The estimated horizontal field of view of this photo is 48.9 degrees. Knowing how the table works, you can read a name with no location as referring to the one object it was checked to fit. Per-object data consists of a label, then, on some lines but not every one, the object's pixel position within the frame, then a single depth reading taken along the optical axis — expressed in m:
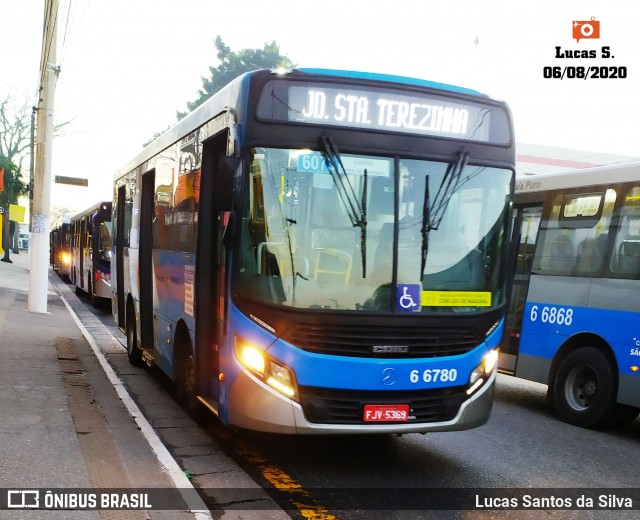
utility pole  17.47
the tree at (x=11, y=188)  47.22
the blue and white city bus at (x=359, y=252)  5.45
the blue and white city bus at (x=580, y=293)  8.02
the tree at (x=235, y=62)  54.38
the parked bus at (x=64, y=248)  33.78
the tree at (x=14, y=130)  58.78
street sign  27.94
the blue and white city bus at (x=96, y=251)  21.36
